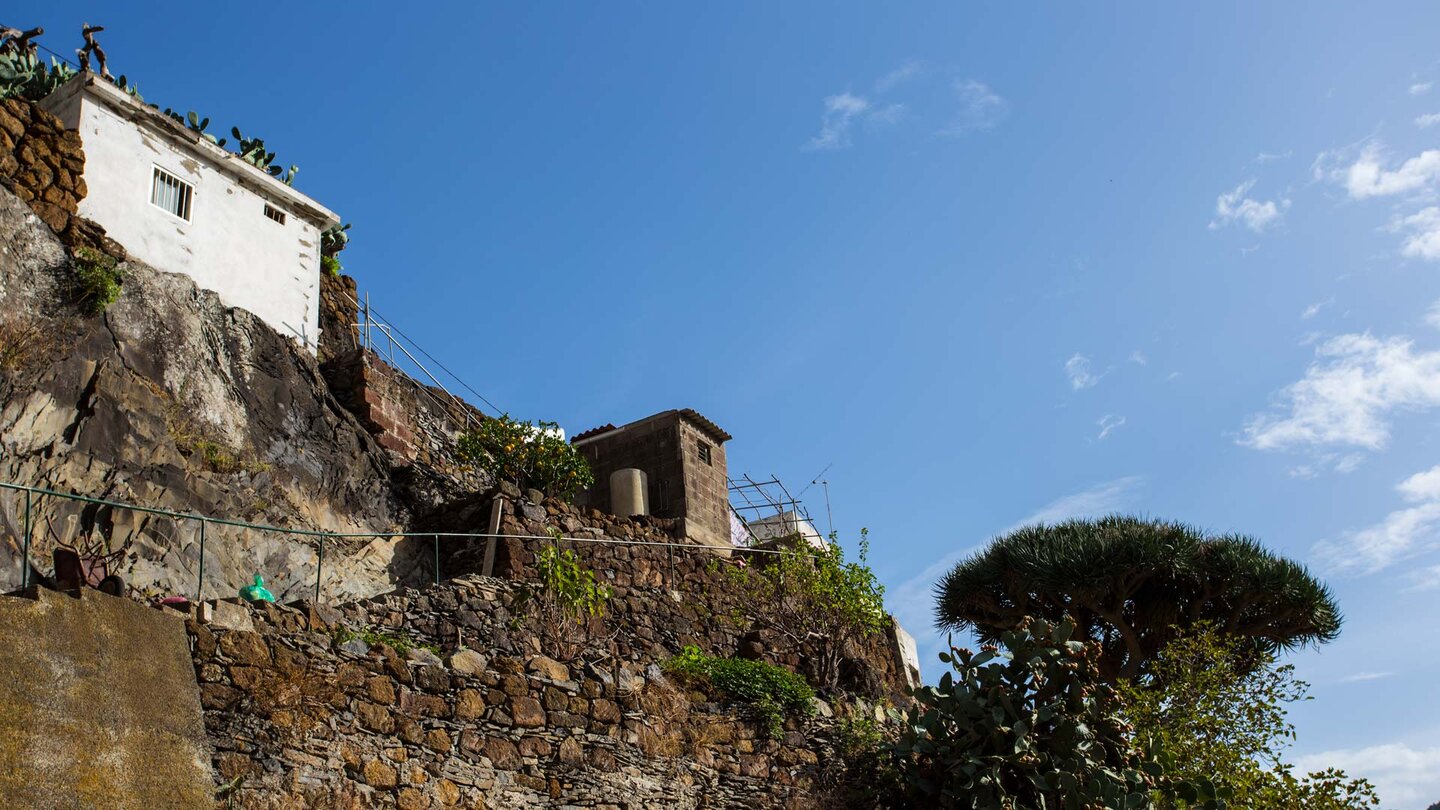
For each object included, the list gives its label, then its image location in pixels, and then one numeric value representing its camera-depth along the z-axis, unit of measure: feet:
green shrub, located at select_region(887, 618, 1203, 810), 41.14
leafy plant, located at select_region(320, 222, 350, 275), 72.02
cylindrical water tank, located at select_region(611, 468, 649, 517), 71.67
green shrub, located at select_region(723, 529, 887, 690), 57.26
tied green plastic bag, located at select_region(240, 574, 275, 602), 38.07
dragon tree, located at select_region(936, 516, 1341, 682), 68.85
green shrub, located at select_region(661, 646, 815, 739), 47.50
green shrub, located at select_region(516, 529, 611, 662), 49.49
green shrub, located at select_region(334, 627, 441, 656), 36.50
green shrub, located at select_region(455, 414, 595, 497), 65.51
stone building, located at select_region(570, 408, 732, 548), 72.74
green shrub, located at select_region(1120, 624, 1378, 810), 44.45
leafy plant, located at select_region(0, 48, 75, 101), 59.36
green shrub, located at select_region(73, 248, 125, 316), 51.52
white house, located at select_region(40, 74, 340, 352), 57.93
